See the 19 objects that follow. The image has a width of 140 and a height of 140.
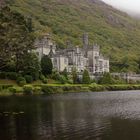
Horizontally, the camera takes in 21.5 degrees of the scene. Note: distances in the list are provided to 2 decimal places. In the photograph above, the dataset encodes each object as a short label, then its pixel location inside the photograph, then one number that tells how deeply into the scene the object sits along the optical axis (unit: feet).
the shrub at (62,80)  379.35
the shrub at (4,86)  304.26
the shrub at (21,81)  328.99
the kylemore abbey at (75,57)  489.67
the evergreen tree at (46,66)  385.50
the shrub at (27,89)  309.69
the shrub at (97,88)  388.25
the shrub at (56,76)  386.11
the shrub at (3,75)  341.54
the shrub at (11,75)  339.73
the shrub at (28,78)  342.03
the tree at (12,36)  255.50
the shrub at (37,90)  318.43
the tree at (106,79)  437.05
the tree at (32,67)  338.54
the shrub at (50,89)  329.60
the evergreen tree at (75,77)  408.38
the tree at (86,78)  411.54
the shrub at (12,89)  304.28
